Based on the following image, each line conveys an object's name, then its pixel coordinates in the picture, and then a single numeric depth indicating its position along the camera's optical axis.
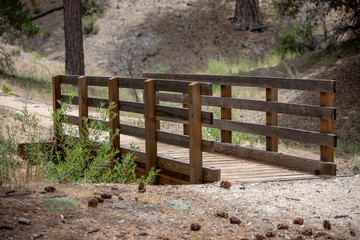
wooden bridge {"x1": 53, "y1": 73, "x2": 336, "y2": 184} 13.15
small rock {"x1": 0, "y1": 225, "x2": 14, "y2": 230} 8.74
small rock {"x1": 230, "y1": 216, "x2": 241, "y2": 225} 10.02
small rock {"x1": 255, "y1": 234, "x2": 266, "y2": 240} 9.31
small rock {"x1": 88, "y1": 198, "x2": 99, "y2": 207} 10.12
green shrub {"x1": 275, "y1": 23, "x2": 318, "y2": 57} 39.91
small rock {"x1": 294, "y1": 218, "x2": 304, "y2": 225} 10.19
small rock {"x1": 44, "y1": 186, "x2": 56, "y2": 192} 10.79
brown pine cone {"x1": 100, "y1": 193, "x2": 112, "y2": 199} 10.68
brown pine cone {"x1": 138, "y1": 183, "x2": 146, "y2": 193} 11.53
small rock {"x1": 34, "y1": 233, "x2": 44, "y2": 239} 8.52
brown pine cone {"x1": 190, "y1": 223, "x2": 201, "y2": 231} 9.50
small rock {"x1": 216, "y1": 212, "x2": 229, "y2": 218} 10.29
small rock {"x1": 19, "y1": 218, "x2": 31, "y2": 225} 8.97
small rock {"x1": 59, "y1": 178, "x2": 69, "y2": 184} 12.25
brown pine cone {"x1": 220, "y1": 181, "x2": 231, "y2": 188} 12.35
